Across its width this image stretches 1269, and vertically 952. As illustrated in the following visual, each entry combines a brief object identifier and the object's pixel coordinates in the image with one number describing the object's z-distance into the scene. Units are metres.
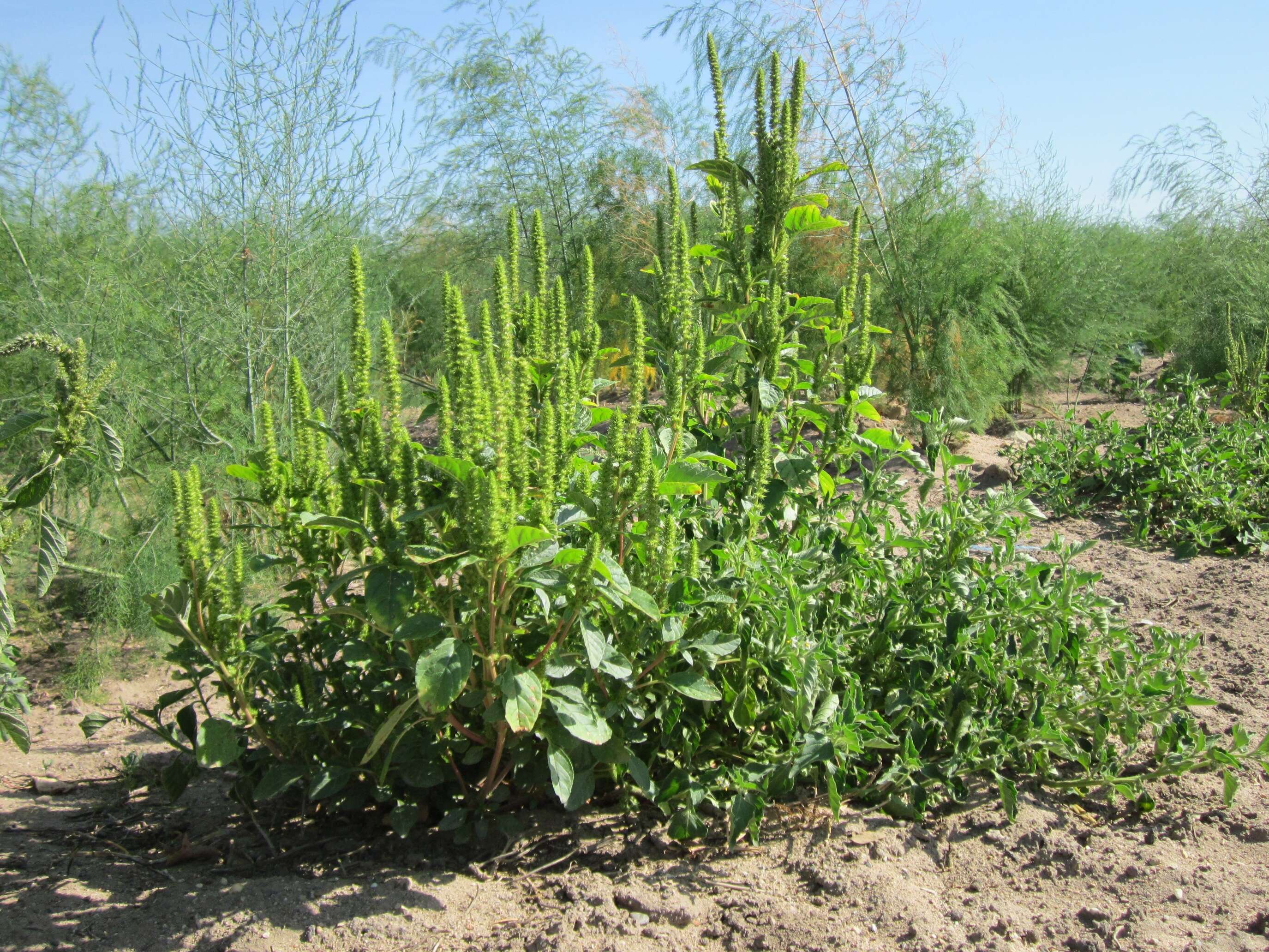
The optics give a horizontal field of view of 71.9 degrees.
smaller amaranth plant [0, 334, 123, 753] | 1.87
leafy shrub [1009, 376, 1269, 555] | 4.28
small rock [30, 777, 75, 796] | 2.50
